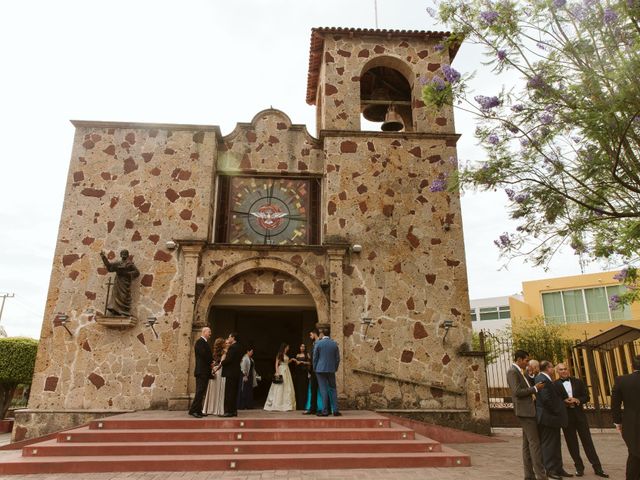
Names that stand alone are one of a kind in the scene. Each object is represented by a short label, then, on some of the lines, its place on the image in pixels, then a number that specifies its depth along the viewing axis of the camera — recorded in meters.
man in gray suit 5.80
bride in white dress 10.47
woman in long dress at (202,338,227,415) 9.03
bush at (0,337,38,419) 13.41
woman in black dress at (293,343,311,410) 11.09
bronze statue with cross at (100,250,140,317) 10.46
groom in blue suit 8.95
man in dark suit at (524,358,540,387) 6.66
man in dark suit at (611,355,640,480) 5.53
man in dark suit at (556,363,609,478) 6.72
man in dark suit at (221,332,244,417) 8.84
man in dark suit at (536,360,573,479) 6.40
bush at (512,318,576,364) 24.12
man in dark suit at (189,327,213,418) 8.63
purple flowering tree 6.47
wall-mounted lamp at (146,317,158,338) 10.36
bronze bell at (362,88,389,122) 14.87
